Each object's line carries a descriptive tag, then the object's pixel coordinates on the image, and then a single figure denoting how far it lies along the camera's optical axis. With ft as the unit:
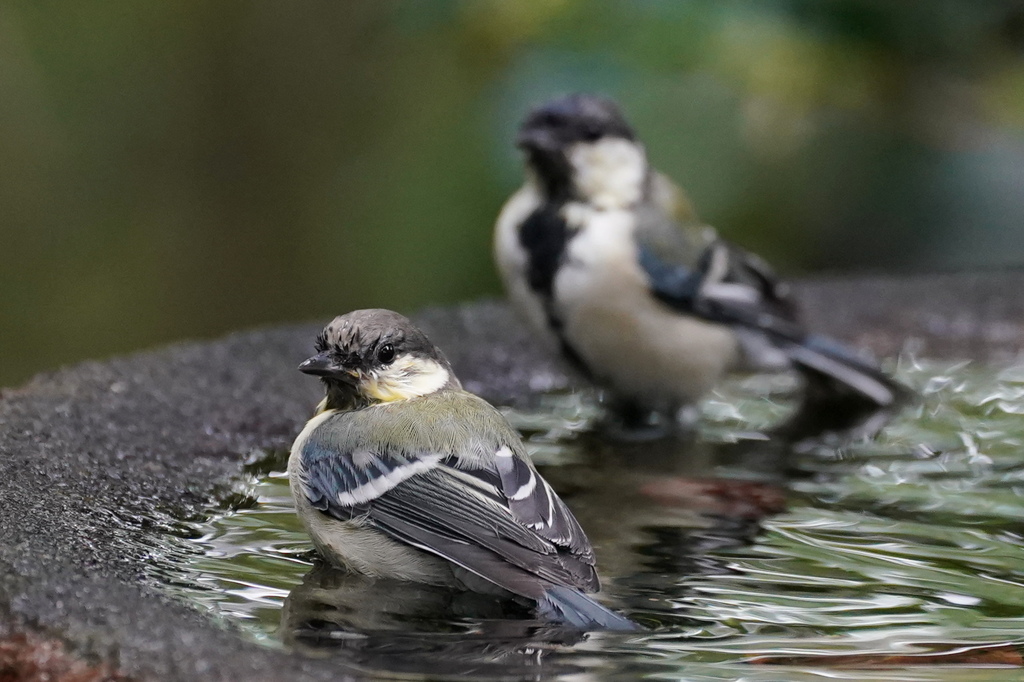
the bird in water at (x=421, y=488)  13.20
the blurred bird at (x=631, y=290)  13.57
